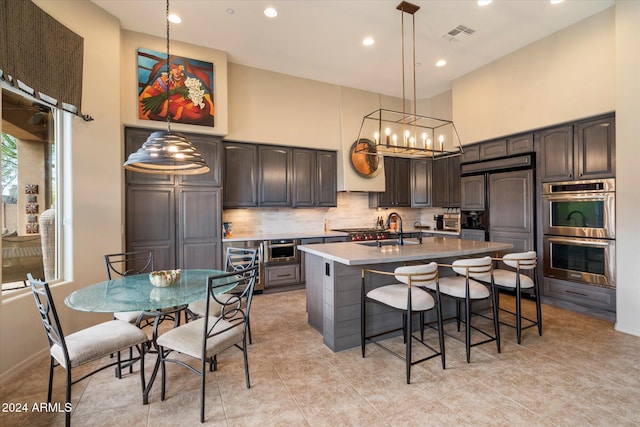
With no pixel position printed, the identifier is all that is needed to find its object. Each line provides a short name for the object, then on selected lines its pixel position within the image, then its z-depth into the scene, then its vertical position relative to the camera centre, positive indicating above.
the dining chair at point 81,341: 1.76 -0.81
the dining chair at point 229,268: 2.62 -0.68
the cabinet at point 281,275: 4.71 -0.98
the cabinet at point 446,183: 5.51 +0.56
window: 2.62 +0.26
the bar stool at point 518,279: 2.86 -0.66
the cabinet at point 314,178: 5.20 +0.63
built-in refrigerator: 4.20 +0.17
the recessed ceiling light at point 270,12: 3.38 +2.32
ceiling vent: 3.78 +2.32
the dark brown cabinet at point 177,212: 3.87 +0.04
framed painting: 3.82 +1.69
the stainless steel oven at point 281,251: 4.66 -0.59
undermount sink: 3.51 -0.36
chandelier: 5.64 +1.63
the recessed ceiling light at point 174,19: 3.49 +2.34
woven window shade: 2.28 +1.42
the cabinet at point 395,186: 6.01 +0.54
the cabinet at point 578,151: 3.46 +0.74
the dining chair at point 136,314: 2.19 -0.77
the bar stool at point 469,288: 2.60 -0.69
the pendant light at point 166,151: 2.15 +0.47
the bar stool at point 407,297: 2.33 -0.71
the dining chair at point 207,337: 1.93 -0.84
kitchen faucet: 3.38 -0.25
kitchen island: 2.75 -0.62
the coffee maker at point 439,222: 6.09 -0.20
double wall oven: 3.44 -0.26
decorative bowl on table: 2.30 -0.49
